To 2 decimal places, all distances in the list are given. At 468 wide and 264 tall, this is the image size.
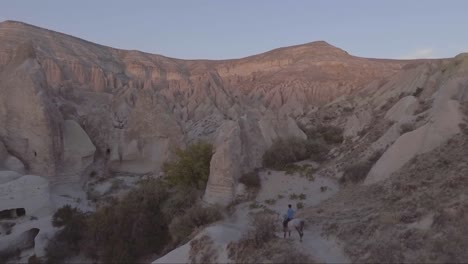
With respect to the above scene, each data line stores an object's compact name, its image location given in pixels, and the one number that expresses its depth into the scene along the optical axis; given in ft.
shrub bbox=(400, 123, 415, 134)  61.16
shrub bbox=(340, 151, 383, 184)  57.77
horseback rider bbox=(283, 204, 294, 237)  35.99
